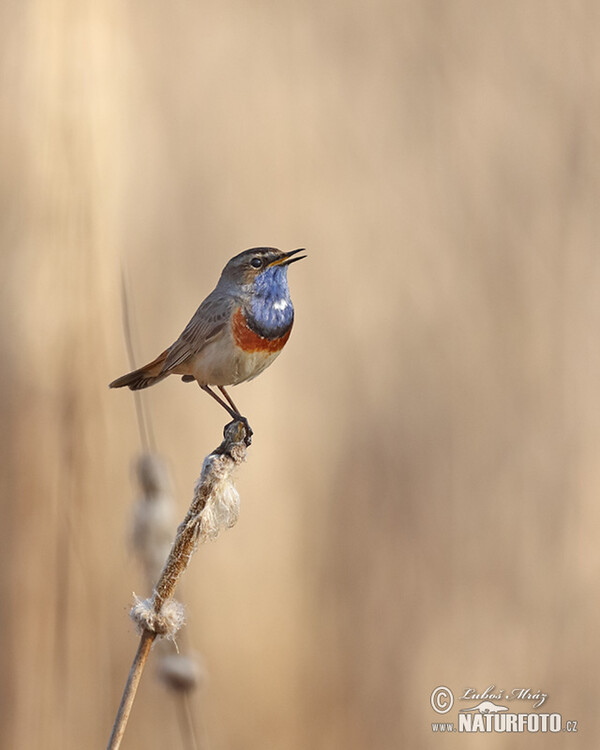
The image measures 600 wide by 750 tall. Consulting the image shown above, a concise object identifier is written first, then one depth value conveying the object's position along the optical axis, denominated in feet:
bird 23.24
